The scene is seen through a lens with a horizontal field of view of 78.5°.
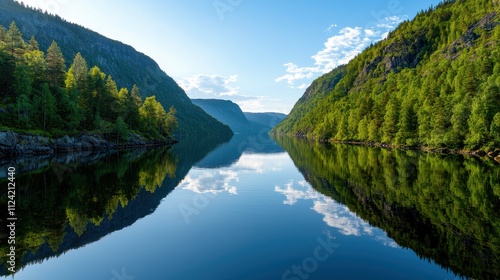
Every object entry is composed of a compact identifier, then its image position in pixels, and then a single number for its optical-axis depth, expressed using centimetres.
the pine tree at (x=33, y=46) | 11410
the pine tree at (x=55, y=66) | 10350
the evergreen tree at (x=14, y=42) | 9882
